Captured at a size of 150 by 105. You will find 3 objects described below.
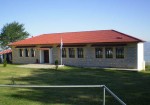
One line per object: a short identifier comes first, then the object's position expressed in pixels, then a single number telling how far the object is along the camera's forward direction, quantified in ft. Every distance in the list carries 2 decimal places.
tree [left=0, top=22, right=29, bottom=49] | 139.49
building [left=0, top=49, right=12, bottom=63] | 89.98
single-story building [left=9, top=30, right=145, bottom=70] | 58.49
